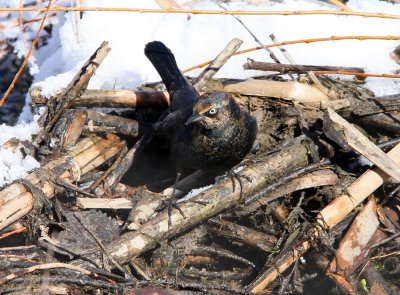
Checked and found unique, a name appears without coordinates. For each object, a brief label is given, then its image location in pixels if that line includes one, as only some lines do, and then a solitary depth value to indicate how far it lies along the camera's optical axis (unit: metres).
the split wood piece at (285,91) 11.22
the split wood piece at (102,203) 10.09
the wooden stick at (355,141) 9.96
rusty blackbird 10.52
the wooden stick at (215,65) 11.78
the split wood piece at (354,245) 9.56
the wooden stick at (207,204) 9.21
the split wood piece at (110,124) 11.06
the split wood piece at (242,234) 9.87
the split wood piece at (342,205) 9.38
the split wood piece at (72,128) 10.69
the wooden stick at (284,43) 10.52
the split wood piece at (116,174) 10.58
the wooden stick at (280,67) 11.52
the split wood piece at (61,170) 9.43
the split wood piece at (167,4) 13.66
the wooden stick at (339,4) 13.42
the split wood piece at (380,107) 11.01
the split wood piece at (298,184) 10.16
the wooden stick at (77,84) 10.84
